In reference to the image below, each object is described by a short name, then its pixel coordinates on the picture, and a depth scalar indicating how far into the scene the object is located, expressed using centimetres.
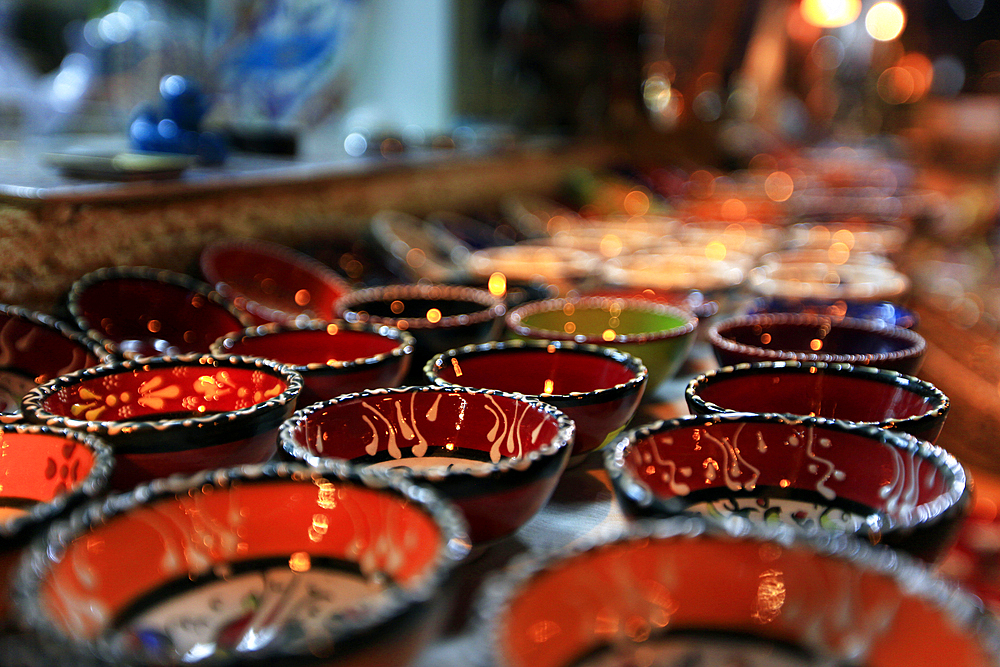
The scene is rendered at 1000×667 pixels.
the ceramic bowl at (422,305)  101
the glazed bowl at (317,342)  89
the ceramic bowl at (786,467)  56
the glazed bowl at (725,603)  39
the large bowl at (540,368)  78
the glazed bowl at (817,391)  71
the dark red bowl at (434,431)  57
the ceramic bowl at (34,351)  84
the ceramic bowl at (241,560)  40
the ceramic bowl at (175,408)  56
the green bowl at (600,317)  109
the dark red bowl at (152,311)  105
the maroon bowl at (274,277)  133
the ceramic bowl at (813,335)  95
